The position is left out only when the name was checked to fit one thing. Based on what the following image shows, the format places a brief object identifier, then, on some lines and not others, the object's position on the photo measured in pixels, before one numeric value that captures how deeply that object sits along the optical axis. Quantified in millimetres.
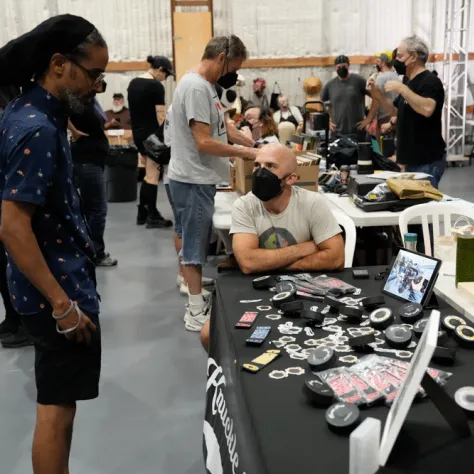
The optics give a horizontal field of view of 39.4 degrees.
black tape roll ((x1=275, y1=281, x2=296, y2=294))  2281
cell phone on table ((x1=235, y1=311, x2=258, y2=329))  2061
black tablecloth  1332
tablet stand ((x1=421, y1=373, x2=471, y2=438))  1411
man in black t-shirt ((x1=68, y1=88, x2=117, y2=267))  4305
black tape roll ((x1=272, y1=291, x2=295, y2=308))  2197
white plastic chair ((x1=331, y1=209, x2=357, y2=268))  3199
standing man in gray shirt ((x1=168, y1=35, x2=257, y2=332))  3645
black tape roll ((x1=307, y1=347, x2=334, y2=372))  1718
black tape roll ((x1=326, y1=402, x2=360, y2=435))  1424
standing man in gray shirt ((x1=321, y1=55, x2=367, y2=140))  7840
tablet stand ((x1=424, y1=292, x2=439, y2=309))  2162
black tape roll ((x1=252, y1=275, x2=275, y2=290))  2406
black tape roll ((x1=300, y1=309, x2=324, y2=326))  2033
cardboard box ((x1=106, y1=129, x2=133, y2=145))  8945
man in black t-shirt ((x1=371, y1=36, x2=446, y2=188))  4363
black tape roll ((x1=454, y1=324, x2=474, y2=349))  1817
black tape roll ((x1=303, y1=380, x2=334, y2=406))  1536
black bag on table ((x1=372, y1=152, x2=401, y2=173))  4734
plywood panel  10352
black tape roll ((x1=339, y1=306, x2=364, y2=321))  2043
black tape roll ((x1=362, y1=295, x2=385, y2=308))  2152
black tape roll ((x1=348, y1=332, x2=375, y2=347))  1826
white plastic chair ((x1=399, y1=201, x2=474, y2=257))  3422
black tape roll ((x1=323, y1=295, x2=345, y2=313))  2145
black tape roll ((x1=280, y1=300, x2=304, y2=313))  2107
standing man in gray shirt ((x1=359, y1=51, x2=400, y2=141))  7621
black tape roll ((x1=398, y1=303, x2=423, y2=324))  2021
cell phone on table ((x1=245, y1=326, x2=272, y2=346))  1927
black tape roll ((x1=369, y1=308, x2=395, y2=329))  1992
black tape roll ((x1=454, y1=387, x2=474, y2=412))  1486
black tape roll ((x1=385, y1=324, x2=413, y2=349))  1842
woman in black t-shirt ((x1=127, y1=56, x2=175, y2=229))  5805
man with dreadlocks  1700
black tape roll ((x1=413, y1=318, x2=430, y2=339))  1901
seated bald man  2723
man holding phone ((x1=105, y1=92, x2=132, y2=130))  9781
